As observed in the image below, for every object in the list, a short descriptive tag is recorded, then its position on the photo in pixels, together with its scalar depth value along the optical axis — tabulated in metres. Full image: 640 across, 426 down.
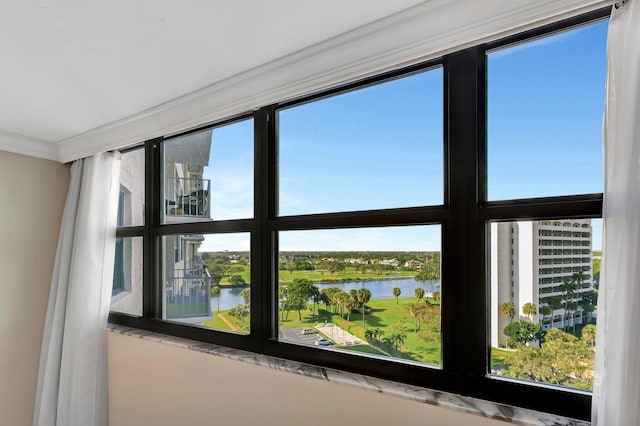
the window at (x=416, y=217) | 1.46
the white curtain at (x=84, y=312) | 2.98
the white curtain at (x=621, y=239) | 1.19
